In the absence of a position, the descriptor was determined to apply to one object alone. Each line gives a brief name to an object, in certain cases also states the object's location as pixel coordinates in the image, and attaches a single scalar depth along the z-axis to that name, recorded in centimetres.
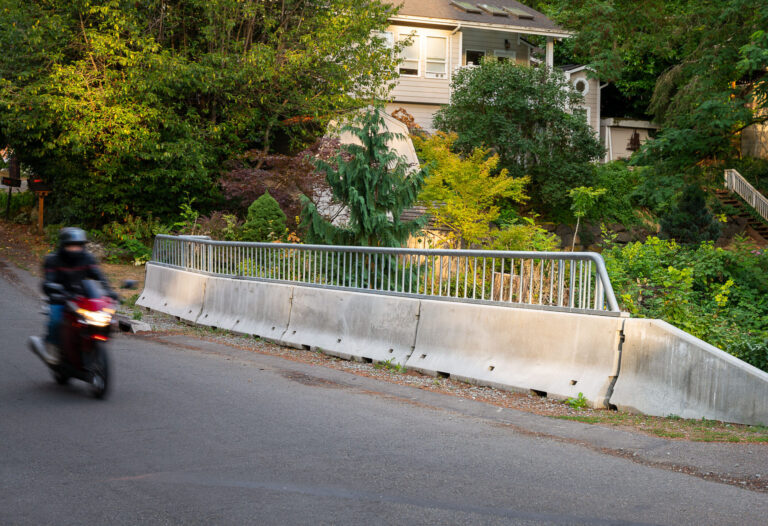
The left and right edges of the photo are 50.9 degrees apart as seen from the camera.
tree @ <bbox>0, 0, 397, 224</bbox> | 2448
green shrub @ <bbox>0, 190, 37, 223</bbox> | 3659
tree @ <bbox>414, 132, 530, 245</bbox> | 2414
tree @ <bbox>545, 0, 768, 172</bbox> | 2727
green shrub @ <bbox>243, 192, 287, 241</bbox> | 2062
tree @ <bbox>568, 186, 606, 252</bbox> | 2693
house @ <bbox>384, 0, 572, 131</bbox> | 3703
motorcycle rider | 805
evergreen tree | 1545
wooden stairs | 3278
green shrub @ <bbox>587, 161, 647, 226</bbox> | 3294
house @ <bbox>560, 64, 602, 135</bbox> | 4205
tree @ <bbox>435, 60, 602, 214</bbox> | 3159
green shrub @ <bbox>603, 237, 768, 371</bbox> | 1084
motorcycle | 776
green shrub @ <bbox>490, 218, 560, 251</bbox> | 2040
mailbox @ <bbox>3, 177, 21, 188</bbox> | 3822
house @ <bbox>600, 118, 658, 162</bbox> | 4522
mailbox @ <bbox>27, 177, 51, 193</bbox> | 3102
